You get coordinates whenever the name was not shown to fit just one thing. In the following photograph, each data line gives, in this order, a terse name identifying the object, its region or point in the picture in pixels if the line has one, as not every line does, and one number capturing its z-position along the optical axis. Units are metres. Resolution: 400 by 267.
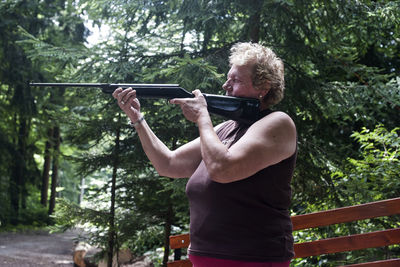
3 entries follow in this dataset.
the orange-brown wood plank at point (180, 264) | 3.99
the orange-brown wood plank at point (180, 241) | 3.92
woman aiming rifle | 1.76
